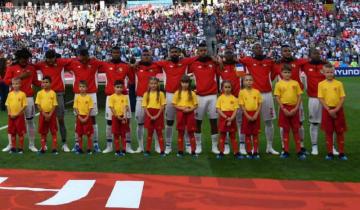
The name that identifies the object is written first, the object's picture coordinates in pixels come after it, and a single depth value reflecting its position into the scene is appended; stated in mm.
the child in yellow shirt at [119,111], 8984
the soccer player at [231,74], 9094
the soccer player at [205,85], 8945
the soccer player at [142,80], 9219
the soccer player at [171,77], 9102
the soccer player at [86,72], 9344
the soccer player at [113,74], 9320
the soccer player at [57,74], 9375
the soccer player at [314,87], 8875
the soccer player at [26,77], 9398
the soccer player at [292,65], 8953
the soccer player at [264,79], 9000
